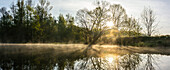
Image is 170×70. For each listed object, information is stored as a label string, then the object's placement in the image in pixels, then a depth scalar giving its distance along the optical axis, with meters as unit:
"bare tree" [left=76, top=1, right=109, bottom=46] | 29.59
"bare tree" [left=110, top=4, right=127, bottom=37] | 30.44
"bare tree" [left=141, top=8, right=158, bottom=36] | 27.27
